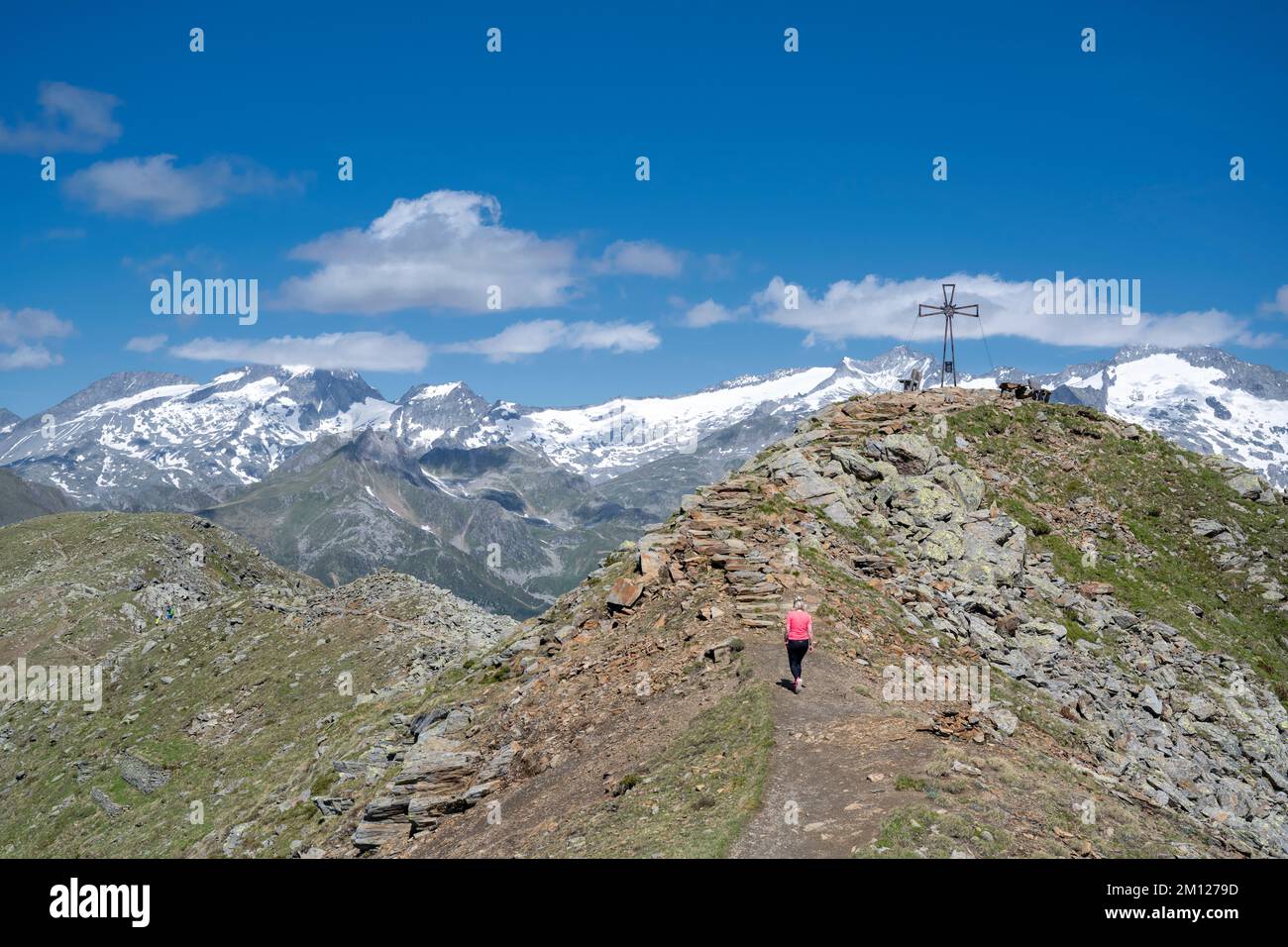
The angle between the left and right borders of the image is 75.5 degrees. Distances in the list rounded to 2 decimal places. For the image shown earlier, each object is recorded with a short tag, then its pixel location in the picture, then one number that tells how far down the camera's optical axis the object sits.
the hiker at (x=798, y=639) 25.67
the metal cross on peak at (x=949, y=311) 64.19
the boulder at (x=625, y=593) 36.59
